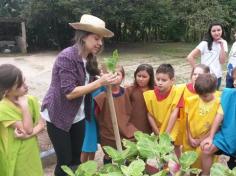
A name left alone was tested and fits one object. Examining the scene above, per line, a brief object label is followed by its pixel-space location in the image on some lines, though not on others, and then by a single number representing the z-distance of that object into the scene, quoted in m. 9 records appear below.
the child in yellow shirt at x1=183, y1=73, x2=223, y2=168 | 1.71
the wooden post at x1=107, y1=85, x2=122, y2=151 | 1.33
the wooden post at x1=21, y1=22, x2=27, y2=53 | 9.46
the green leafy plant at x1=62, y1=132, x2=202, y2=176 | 0.97
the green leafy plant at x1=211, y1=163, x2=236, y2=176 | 0.87
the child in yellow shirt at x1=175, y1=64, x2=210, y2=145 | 1.89
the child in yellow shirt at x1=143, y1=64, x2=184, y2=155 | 1.86
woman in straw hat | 1.46
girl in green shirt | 1.39
